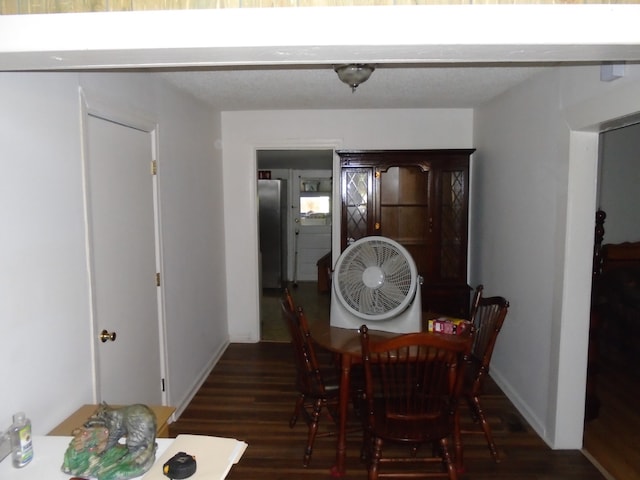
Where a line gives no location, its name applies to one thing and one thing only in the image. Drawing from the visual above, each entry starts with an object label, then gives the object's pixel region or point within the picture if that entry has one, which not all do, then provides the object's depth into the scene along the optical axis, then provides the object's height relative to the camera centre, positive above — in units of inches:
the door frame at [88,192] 74.7 +3.5
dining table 88.2 -30.0
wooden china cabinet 148.9 +0.7
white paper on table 46.6 -27.4
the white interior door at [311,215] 289.4 -3.1
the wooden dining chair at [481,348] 93.7 -31.4
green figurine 46.5 -25.2
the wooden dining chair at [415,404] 76.9 -36.4
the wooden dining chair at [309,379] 91.5 -36.7
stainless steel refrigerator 256.8 -11.5
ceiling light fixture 83.2 +26.4
